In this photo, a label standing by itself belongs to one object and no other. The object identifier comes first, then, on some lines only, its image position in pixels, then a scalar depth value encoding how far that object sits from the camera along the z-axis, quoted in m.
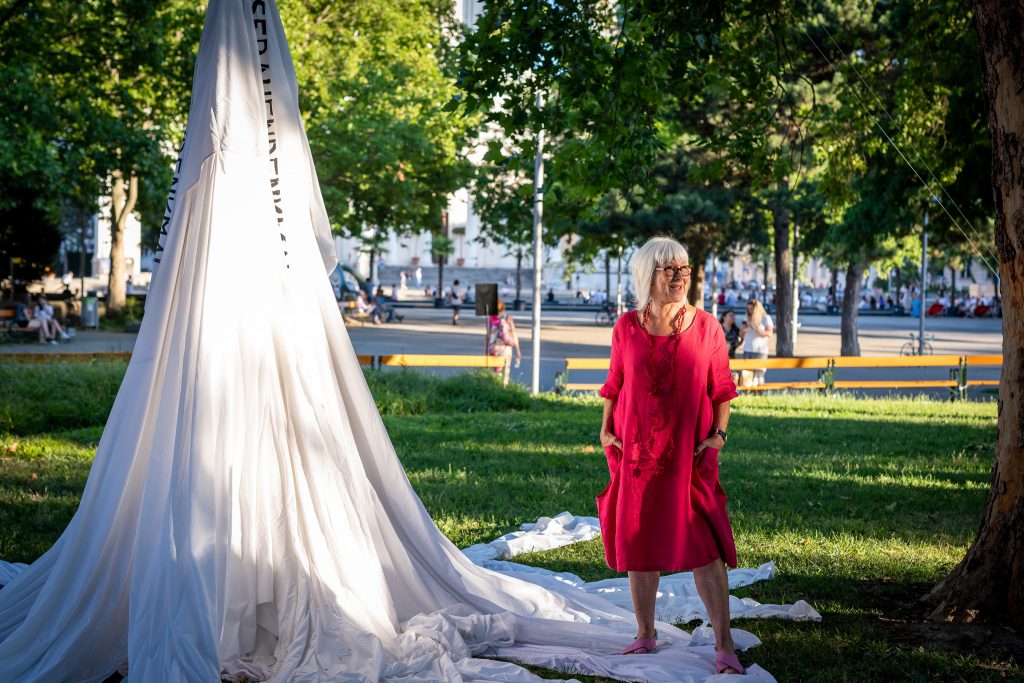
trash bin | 35.59
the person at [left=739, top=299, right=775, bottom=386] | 20.83
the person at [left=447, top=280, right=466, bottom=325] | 47.11
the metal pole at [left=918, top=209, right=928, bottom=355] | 29.18
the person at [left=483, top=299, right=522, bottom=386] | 21.62
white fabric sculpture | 4.91
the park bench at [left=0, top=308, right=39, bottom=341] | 30.81
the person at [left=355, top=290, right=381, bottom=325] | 45.03
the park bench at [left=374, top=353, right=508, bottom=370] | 18.94
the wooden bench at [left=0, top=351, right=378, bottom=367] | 17.64
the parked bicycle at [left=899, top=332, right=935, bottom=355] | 33.84
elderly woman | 5.03
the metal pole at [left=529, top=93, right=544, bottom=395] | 18.55
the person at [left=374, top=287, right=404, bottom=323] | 45.50
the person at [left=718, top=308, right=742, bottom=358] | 25.16
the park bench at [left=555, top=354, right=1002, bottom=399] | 20.89
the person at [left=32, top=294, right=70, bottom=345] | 30.41
